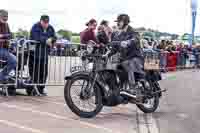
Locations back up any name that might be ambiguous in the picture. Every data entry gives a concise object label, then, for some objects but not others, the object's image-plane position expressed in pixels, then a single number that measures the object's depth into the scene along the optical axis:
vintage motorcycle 7.62
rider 8.18
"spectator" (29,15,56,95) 10.10
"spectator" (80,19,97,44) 11.86
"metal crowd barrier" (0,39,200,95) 9.77
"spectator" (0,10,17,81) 9.68
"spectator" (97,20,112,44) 11.42
